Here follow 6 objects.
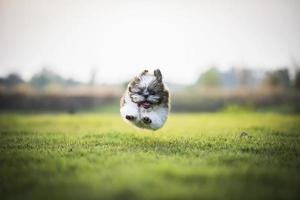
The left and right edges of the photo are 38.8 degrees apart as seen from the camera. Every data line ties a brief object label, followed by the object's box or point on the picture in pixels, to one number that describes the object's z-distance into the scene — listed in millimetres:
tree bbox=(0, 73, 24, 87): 39438
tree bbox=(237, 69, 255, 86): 42719
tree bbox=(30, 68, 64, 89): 44562
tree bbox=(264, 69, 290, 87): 39812
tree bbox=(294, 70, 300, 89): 38100
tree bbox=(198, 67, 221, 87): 43378
